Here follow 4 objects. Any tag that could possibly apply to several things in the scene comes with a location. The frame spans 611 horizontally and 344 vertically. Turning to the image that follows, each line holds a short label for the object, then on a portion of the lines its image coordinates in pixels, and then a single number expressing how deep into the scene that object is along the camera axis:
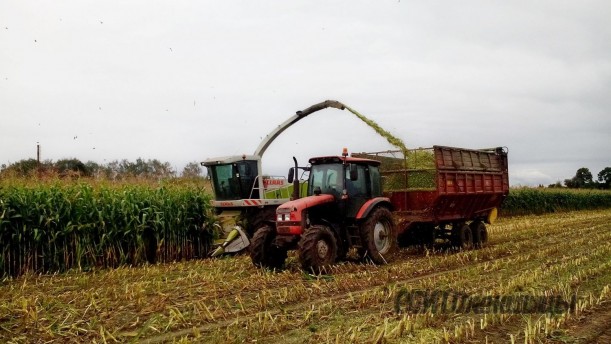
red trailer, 10.88
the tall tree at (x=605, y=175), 60.65
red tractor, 8.50
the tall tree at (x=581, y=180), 54.84
